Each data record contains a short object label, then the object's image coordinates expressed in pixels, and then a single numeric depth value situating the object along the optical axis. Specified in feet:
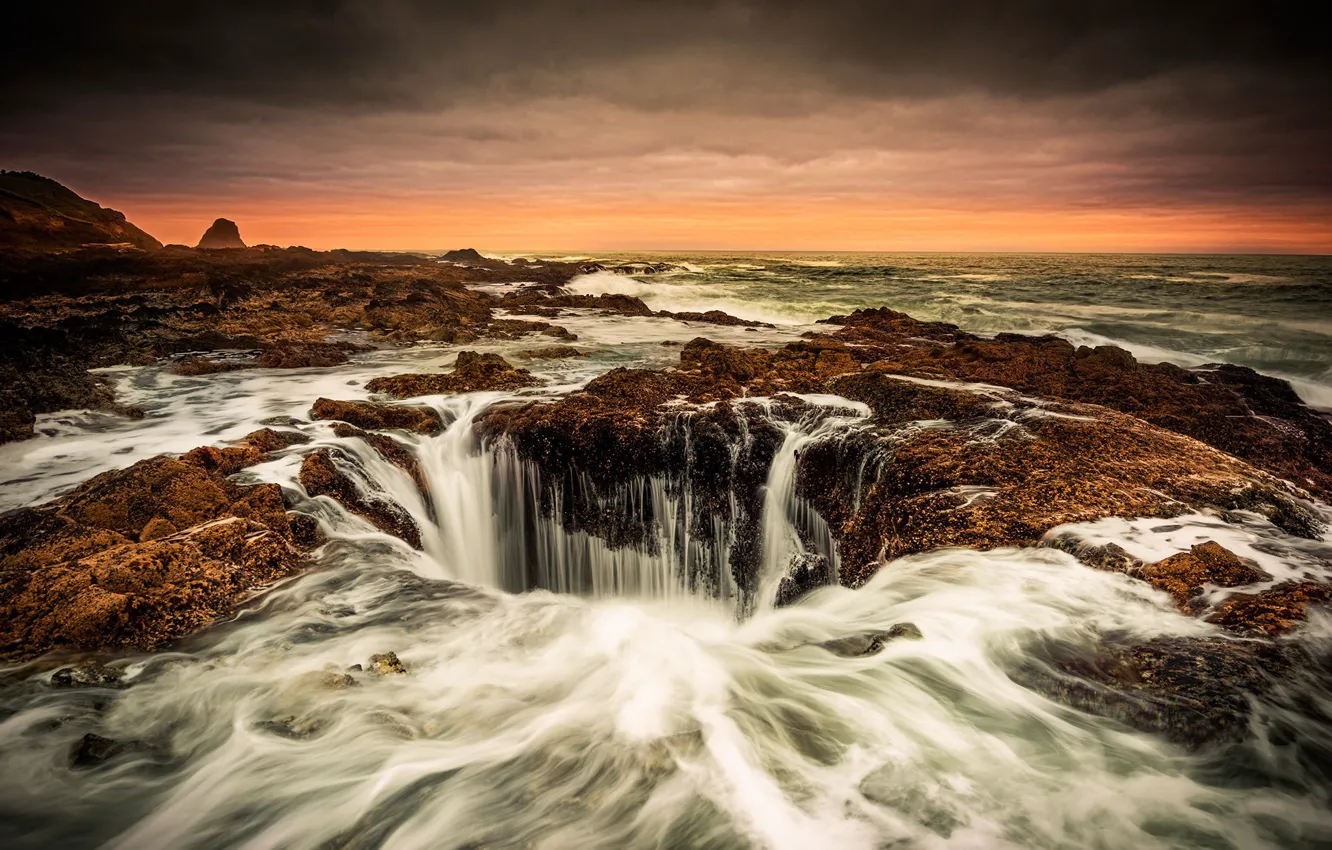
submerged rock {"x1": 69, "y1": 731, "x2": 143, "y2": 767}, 10.95
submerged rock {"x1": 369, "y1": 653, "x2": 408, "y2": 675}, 13.83
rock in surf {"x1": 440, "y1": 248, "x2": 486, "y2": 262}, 229.04
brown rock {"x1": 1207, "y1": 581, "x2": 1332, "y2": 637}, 11.93
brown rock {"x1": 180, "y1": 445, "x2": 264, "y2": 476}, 20.07
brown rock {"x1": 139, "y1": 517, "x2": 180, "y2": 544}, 16.31
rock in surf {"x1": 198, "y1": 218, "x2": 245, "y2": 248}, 309.83
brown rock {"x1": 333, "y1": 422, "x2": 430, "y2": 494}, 24.57
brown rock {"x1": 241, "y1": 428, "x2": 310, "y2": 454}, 22.66
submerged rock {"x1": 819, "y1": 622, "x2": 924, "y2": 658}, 14.84
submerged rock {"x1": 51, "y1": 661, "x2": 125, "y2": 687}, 12.40
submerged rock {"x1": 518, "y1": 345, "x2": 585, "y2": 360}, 43.37
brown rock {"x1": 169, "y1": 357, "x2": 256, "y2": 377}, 37.83
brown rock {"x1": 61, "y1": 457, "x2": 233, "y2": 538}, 16.90
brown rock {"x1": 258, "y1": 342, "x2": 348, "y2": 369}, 39.86
